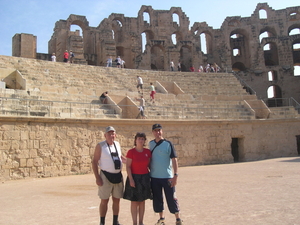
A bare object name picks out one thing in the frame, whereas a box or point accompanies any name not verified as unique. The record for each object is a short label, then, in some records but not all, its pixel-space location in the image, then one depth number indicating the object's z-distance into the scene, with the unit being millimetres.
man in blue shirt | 4500
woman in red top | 4410
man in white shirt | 4492
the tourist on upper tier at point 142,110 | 13223
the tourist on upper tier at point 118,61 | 21825
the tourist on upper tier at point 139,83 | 16938
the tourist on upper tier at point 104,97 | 13789
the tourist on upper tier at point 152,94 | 15559
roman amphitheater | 10453
